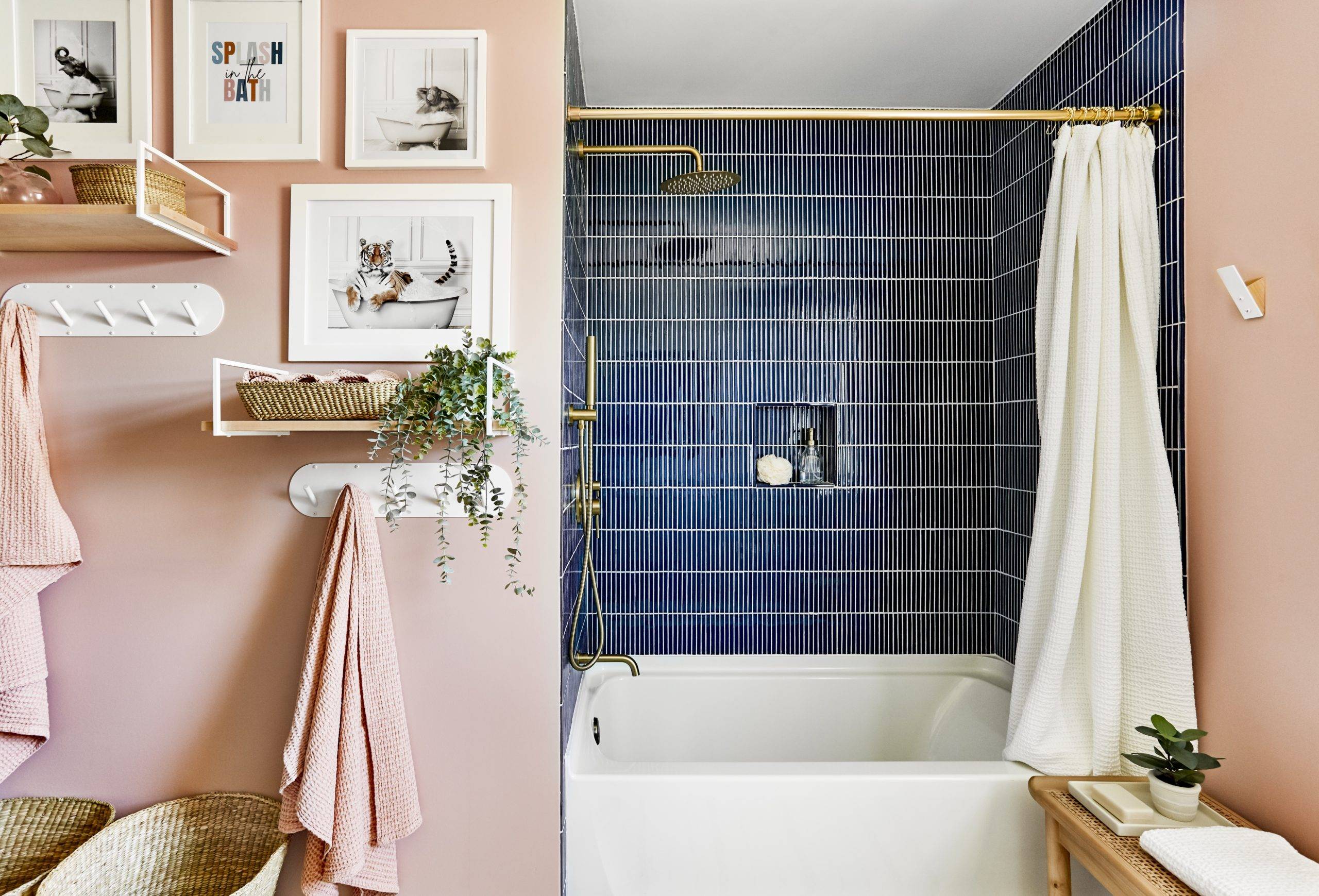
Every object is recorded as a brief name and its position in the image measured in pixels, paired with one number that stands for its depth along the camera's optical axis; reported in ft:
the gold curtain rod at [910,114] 5.59
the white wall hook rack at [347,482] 5.07
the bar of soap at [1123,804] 4.58
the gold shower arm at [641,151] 6.07
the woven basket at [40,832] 4.91
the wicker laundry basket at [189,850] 4.67
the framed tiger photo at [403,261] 5.06
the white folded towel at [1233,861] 3.81
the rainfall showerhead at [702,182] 6.51
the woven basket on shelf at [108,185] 4.36
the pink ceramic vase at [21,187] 4.42
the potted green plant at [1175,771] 4.55
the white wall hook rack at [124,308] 5.07
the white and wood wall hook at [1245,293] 4.68
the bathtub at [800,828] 5.37
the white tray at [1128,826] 4.56
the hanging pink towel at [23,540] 4.71
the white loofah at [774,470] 8.00
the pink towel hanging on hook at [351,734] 4.55
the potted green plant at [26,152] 4.29
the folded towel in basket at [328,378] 4.41
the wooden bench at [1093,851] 4.12
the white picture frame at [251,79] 5.04
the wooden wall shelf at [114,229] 4.29
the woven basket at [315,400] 4.32
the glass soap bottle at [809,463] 8.06
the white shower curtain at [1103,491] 5.24
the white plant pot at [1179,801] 4.55
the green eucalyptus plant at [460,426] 4.38
